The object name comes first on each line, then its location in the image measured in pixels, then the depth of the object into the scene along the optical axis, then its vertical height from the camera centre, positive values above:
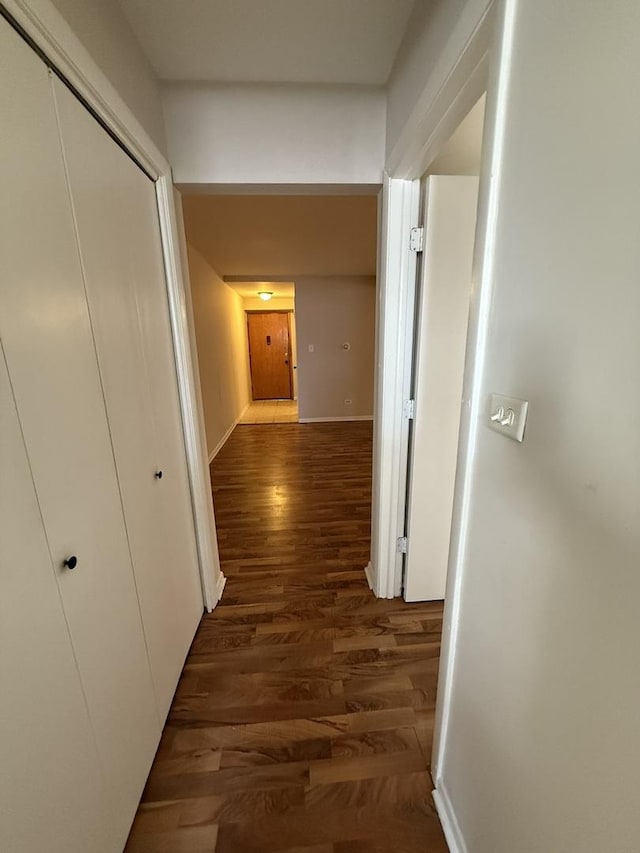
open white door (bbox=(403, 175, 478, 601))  1.42 -0.13
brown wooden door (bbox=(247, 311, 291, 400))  8.16 -0.13
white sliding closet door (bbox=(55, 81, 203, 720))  0.92 -0.05
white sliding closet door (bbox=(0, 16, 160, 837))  0.67 -0.13
